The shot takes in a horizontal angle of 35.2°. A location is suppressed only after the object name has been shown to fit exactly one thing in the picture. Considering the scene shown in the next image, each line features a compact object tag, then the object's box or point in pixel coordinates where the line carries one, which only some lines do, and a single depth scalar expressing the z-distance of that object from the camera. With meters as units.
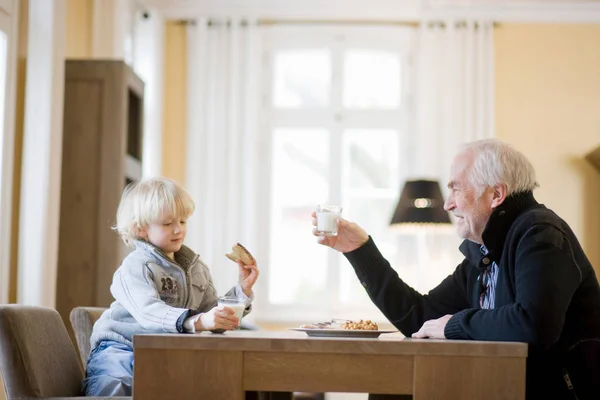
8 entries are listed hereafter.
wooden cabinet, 4.53
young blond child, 2.30
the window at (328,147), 6.78
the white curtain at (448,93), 6.69
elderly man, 2.09
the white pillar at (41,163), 4.19
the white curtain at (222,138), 6.66
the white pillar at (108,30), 5.41
